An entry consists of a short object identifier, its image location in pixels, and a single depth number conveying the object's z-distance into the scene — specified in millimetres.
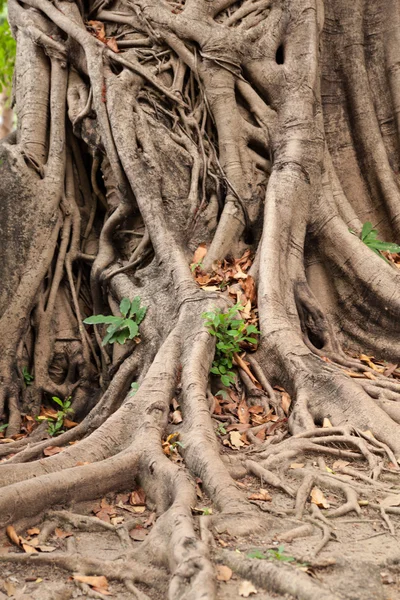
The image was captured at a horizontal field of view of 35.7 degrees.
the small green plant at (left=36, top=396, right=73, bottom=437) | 4766
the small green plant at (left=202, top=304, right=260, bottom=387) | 3971
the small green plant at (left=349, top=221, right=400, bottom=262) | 5397
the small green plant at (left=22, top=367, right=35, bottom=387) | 5171
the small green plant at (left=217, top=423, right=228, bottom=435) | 3639
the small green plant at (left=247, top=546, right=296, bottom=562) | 2221
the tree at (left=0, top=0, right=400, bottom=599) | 4441
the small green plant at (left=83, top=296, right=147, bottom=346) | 4598
